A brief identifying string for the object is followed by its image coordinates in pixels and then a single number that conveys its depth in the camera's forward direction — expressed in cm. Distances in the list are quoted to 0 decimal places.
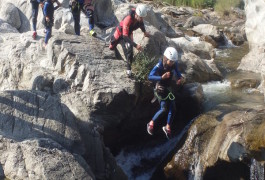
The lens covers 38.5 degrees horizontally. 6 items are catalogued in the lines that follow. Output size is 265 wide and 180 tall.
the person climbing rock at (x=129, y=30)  1030
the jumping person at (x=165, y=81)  870
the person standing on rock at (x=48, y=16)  1160
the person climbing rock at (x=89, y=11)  1221
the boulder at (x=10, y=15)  1576
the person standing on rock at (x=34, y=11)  1234
